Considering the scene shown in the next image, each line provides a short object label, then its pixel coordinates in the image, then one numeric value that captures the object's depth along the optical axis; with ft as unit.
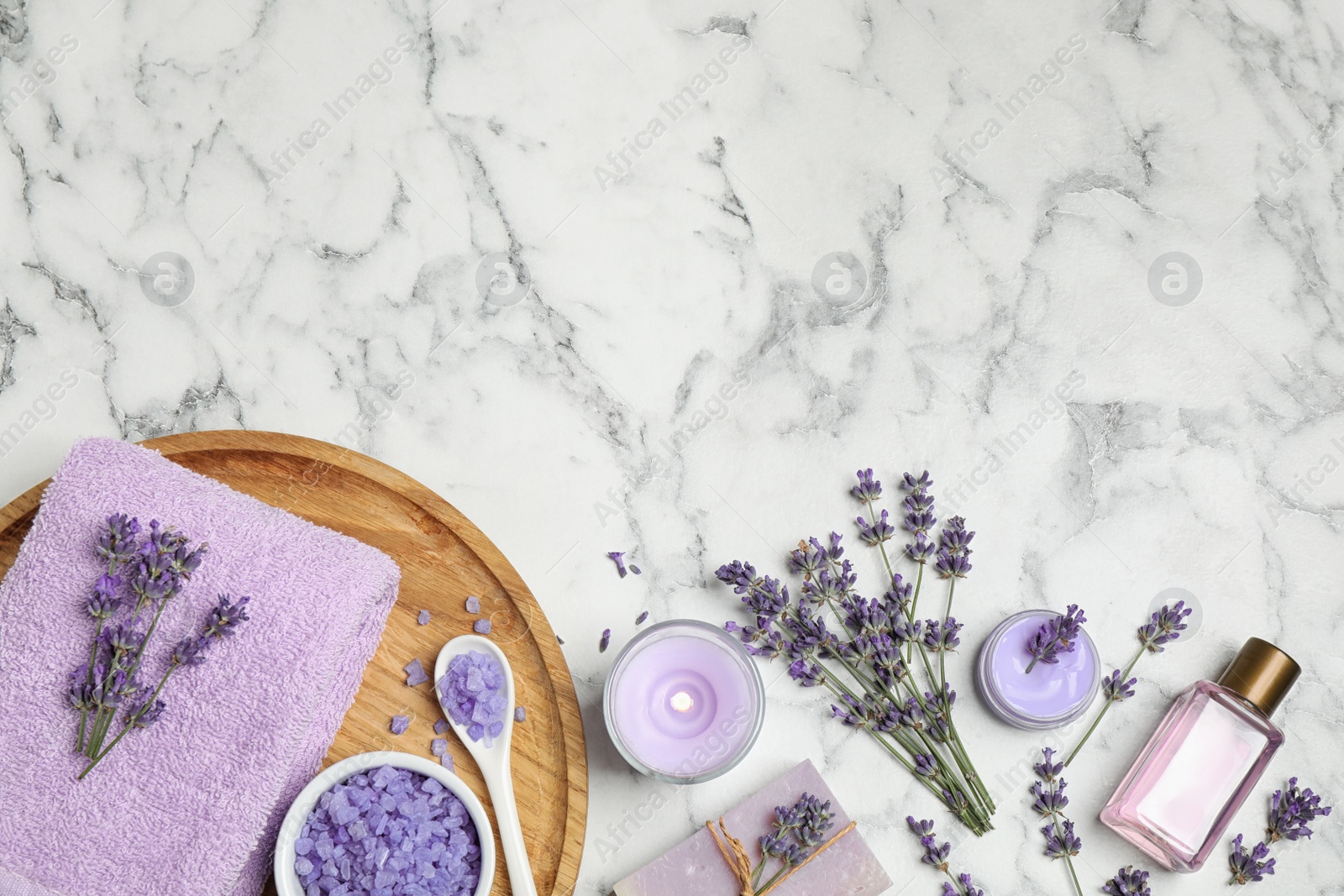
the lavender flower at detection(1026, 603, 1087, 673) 3.52
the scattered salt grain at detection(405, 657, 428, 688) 3.37
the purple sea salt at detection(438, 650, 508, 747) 3.30
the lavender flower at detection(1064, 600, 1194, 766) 3.70
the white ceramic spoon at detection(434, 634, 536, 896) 3.24
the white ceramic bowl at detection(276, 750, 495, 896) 2.97
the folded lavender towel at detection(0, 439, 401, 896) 3.00
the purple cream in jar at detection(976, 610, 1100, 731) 3.63
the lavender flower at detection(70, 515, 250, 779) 2.95
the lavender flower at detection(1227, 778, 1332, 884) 3.58
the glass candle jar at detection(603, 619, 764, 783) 3.32
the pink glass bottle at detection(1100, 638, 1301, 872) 3.55
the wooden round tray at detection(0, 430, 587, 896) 3.36
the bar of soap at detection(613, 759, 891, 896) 3.35
